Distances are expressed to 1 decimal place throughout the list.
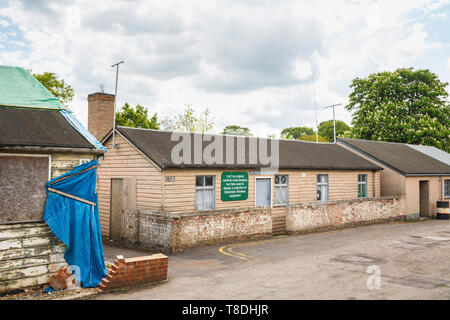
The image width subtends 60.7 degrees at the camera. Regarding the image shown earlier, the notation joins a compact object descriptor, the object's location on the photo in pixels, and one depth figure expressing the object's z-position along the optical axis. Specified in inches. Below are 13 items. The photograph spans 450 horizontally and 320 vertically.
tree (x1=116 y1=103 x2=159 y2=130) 1328.7
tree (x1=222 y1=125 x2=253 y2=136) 3533.5
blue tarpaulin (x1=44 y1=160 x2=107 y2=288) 340.8
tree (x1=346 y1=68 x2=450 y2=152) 1446.9
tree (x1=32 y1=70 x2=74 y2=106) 1221.8
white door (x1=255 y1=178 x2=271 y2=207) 688.4
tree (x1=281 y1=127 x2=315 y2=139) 3484.3
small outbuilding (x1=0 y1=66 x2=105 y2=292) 322.7
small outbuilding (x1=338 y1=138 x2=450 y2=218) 944.3
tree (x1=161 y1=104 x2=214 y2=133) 1785.2
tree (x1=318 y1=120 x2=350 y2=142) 2928.2
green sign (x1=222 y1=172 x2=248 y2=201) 637.9
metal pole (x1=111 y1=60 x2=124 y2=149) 576.2
